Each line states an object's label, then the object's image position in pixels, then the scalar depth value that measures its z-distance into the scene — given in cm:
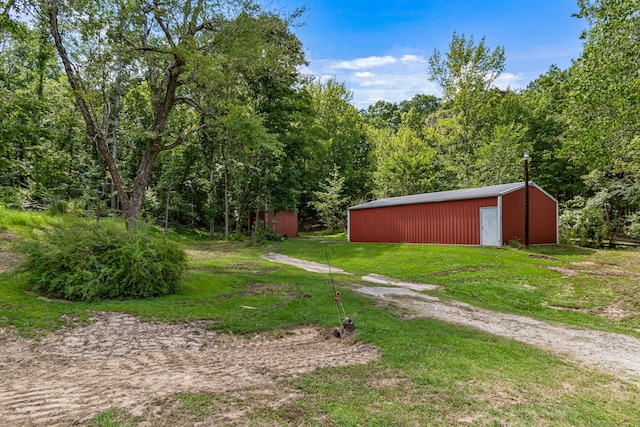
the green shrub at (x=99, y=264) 646
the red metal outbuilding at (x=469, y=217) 1747
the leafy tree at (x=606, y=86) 939
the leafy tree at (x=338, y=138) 3881
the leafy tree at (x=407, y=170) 3412
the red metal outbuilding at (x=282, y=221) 2816
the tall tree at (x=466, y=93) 3167
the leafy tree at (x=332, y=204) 3447
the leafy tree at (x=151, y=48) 1115
